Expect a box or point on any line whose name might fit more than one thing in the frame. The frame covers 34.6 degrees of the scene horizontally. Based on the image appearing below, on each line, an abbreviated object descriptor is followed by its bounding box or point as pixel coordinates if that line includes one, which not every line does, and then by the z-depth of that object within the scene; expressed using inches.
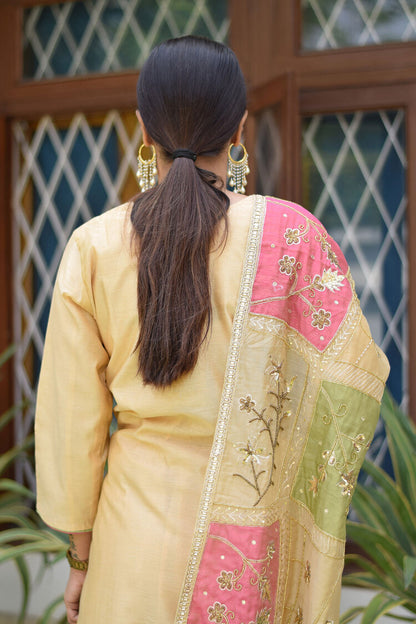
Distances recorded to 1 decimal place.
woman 40.4
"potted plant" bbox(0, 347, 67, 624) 71.5
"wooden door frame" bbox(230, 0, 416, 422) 82.4
